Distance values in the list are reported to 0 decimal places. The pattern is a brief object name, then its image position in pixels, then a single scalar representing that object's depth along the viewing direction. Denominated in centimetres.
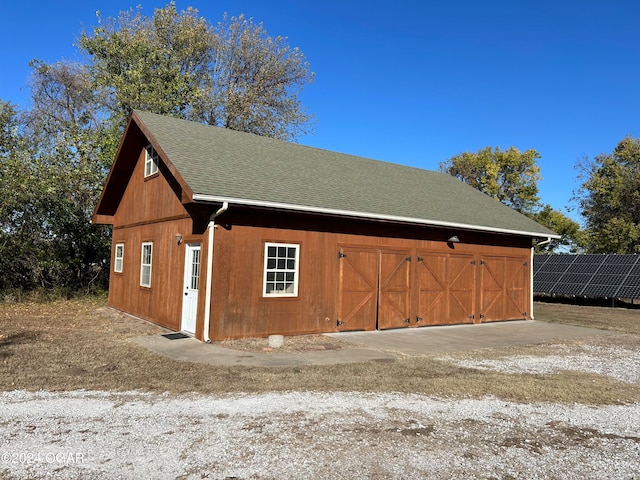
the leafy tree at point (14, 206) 1591
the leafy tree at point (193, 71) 2167
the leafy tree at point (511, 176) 4109
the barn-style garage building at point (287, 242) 984
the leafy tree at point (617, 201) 3359
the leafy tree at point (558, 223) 4012
